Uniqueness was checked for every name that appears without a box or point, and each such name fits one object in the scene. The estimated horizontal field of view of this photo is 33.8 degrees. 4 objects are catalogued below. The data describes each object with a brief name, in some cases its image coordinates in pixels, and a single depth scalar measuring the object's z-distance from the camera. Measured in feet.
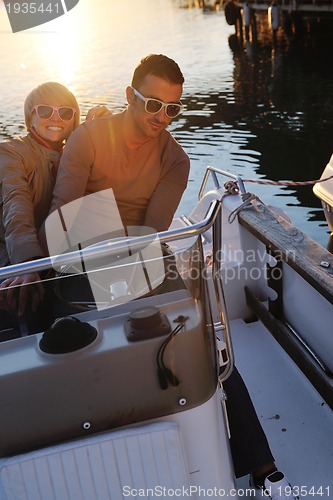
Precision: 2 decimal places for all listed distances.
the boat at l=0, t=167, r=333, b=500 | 5.21
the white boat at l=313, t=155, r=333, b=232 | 18.02
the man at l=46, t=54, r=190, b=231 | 8.14
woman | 7.99
